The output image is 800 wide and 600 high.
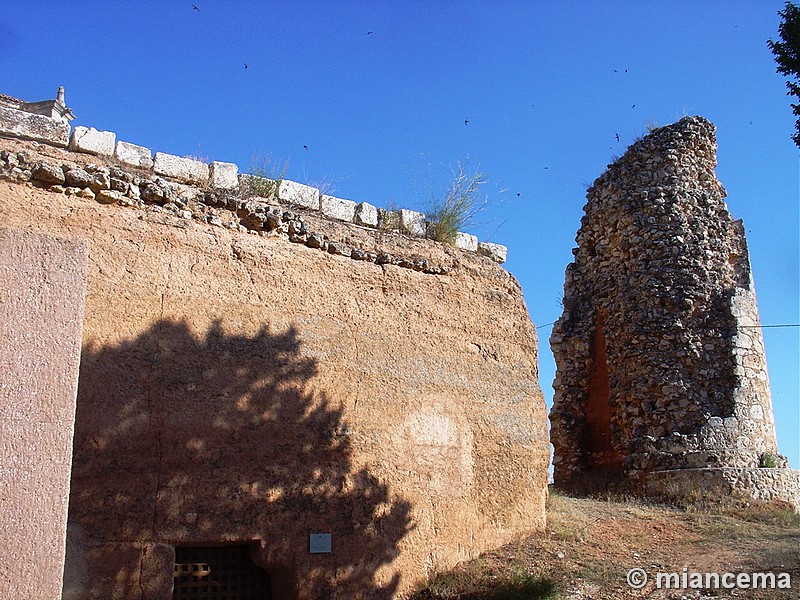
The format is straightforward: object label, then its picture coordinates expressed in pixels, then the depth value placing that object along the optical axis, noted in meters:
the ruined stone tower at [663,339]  11.85
